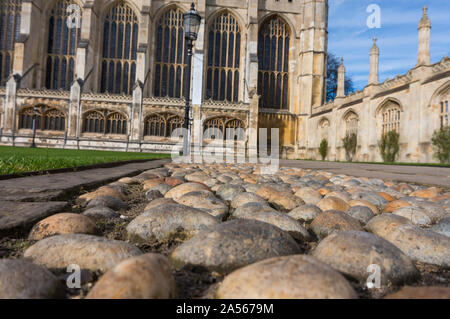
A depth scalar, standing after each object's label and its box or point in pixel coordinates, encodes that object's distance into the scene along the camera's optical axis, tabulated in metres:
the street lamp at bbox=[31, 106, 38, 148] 19.57
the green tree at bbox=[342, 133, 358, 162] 19.47
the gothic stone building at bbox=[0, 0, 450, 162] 21.41
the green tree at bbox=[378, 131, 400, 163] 15.38
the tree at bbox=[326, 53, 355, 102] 36.41
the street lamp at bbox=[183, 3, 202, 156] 8.74
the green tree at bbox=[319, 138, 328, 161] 22.53
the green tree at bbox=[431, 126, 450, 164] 12.43
